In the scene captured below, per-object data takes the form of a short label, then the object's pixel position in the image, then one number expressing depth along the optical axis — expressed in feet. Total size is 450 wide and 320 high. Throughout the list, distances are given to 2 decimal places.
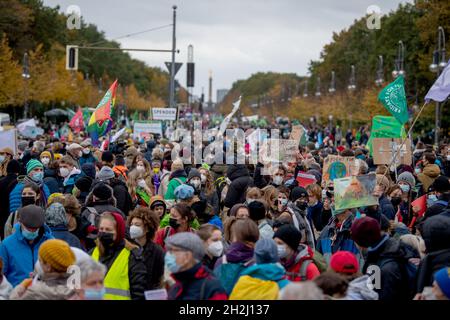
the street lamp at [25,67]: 163.68
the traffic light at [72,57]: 115.34
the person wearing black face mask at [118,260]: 23.06
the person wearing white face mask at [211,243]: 25.71
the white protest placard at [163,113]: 115.34
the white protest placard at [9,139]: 51.85
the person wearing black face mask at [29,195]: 33.19
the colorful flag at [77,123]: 96.69
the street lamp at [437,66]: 100.89
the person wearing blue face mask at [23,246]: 25.61
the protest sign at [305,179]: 45.16
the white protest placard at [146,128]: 105.19
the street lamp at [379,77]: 156.81
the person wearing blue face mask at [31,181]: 36.65
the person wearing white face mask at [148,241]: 24.47
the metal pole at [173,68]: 119.44
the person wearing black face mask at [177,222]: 28.58
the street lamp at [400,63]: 131.13
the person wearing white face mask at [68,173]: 42.96
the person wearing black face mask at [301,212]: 32.81
